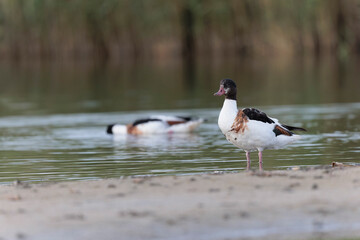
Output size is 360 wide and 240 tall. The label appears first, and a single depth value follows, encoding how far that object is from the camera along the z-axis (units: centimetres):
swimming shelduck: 3322
